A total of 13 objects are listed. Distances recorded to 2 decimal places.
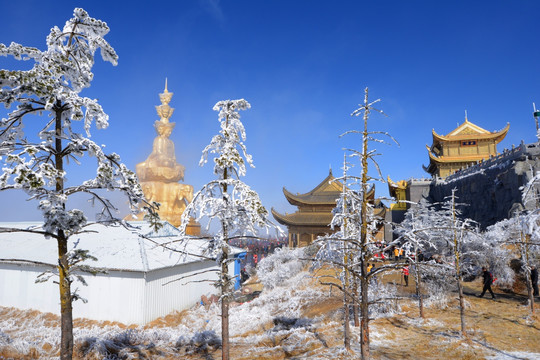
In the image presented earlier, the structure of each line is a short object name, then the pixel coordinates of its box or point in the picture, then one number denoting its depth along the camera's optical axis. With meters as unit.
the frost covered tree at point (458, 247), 11.72
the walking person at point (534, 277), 15.92
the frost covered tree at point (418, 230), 6.17
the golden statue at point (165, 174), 46.94
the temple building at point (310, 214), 36.66
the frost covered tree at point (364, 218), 6.81
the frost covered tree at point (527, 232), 11.04
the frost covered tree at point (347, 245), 11.20
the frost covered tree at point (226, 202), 8.55
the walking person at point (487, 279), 16.51
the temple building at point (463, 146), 43.00
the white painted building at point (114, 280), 16.17
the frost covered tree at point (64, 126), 5.29
